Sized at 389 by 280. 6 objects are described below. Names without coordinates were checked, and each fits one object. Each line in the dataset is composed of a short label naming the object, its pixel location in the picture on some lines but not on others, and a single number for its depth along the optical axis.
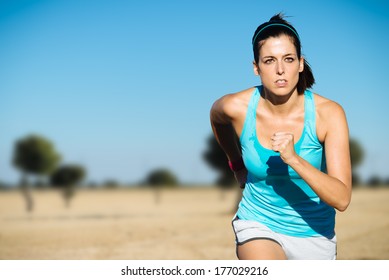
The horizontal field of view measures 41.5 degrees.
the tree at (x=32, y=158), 31.14
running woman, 3.12
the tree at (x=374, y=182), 48.81
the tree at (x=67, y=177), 34.94
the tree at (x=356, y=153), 38.06
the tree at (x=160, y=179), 40.22
